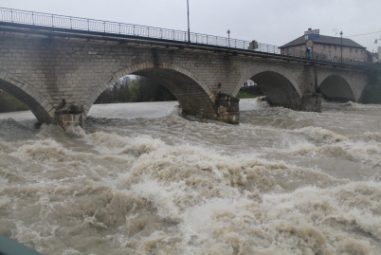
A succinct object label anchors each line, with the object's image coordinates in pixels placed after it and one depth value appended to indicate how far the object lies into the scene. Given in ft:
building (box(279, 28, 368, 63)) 225.56
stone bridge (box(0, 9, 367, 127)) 54.19
